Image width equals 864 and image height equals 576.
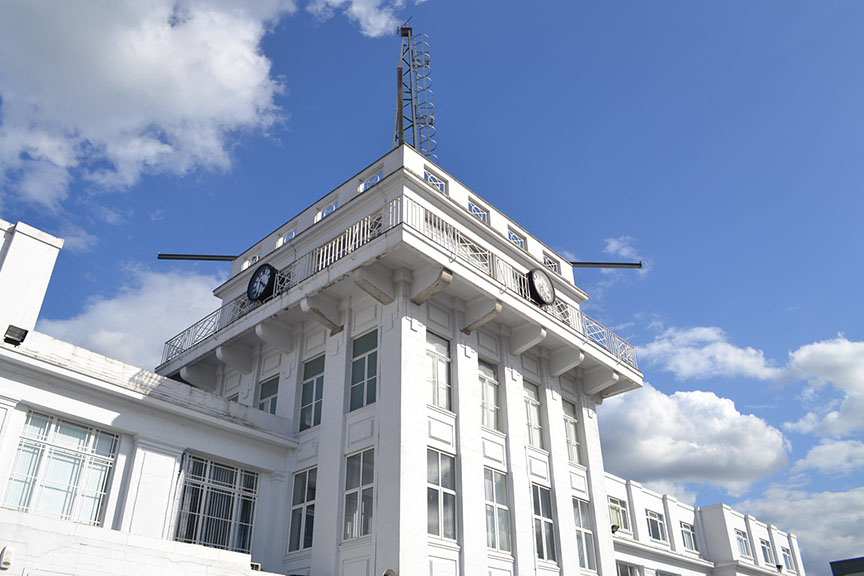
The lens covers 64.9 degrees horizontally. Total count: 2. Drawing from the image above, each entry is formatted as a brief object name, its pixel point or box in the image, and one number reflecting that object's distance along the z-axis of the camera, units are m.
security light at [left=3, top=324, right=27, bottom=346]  14.88
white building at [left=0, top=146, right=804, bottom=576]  15.37
